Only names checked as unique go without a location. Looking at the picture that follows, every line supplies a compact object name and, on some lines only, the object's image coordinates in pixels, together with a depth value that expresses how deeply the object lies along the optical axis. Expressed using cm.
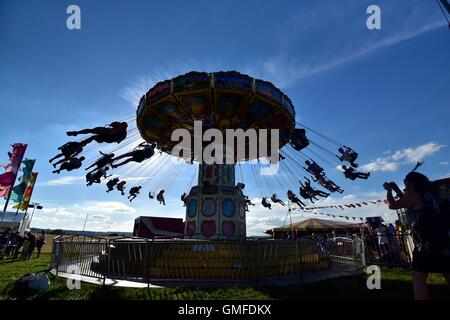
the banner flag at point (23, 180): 1875
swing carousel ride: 1000
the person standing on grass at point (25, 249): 1448
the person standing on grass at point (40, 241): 1594
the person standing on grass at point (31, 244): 1480
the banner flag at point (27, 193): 1996
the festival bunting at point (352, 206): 2036
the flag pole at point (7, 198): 1584
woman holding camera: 291
